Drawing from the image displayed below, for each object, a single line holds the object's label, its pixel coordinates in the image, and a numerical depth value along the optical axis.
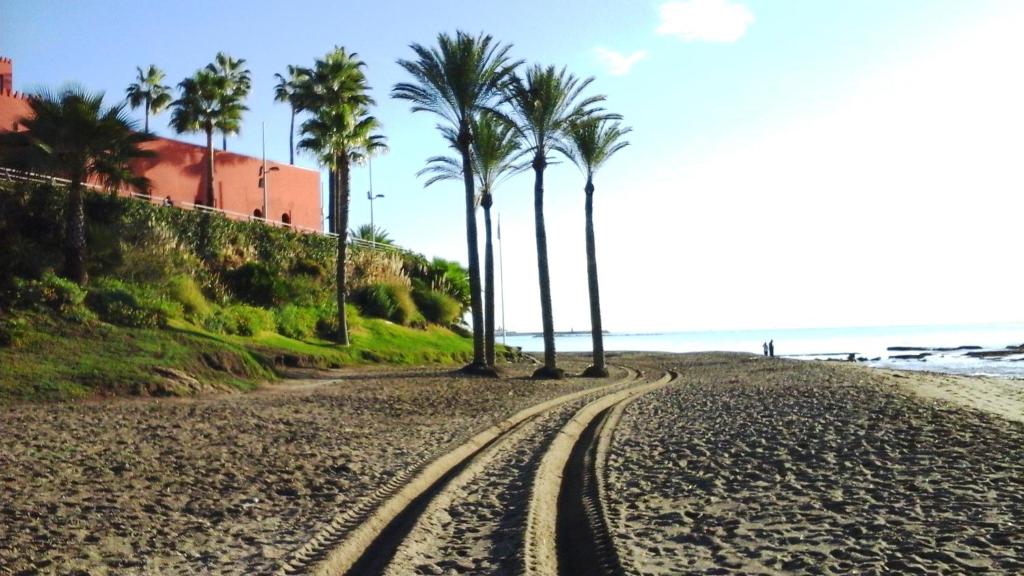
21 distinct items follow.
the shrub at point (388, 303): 35.00
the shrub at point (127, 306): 20.56
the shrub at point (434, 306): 39.06
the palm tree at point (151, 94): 53.53
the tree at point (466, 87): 27.16
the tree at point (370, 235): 47.97
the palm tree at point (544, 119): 28.78
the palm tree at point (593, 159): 31.27
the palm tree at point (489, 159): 30.34
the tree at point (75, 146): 20.34
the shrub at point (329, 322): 29.76
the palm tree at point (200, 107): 42.69
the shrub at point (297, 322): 27.69
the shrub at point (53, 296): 18.97
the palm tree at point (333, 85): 32.59
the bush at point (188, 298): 24.12
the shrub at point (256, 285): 28.80
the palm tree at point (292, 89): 33.84
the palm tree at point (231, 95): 43.44
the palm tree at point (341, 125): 29.52
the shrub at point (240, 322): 24.19
